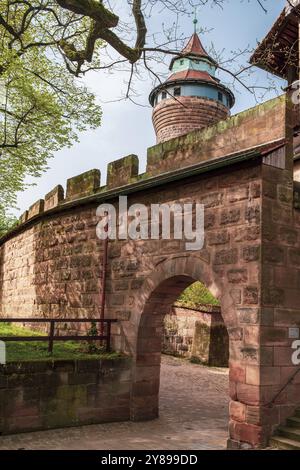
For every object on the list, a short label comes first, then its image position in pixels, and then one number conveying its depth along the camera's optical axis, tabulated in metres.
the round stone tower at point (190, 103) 28.12
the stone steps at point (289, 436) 5.36
